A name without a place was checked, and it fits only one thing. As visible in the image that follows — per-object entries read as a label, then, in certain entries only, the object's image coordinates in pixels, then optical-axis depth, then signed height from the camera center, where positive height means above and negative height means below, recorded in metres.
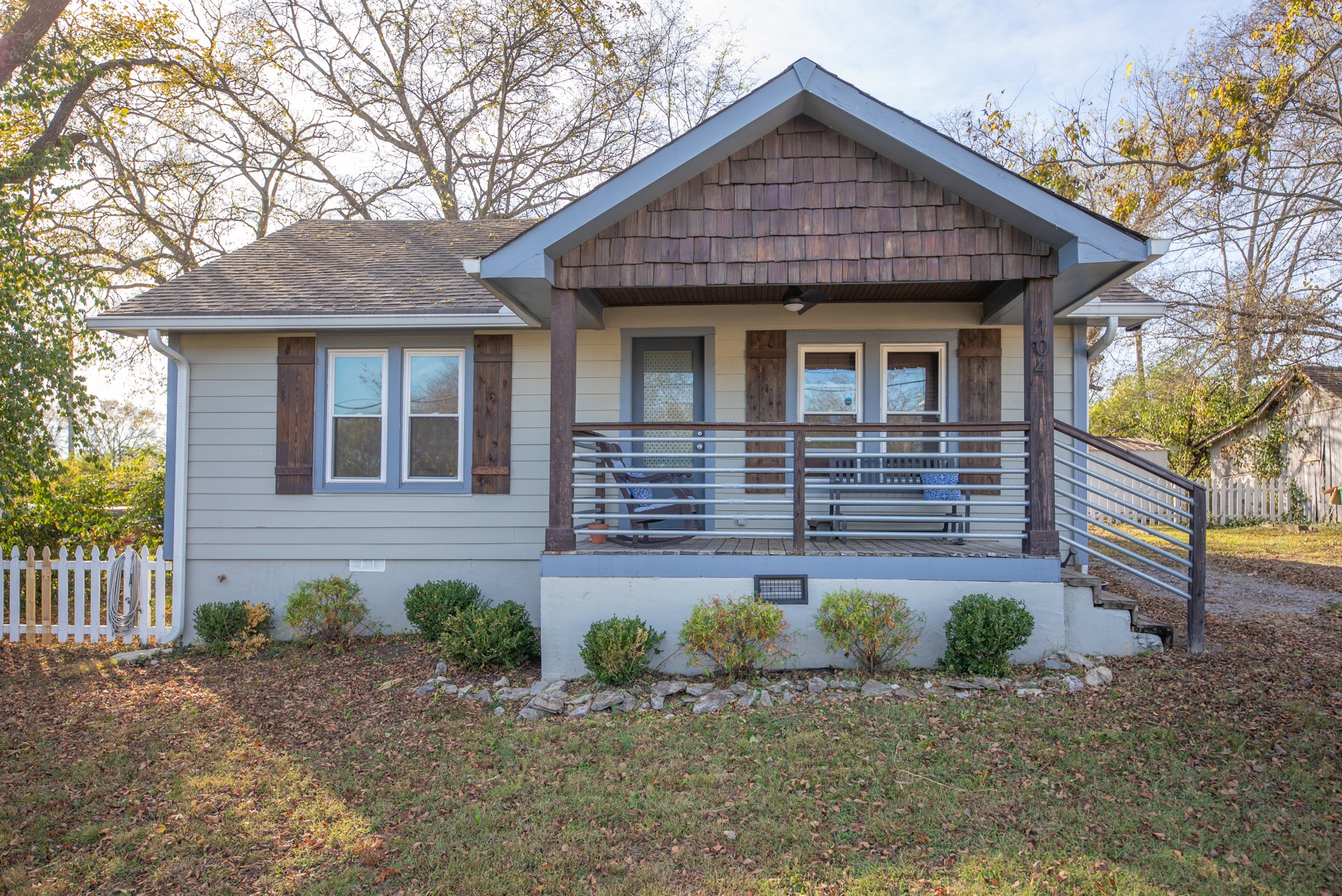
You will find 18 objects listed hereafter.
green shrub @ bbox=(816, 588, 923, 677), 5.52 -1.12
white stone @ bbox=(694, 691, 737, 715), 5.13 -1.55
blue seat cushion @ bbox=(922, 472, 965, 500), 7.43 -0.12
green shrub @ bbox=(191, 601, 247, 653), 7.39 -1.50
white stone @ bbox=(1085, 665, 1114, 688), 5.28 -1.40
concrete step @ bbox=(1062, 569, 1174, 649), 5.81 -0.99
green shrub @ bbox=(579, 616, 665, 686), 5.48 -1.29
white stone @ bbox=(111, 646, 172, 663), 7.14 -1.76
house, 7.39 +0.63
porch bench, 7.34 -0.10
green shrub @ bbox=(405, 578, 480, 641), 7.00 -1.24
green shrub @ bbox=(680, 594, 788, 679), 5.48 -1.16
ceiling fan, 7.07 +1.56
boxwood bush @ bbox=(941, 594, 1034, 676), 5.38 -1.12
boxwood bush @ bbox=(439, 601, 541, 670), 6.12 -1.35
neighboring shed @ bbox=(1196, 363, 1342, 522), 17.16 +0.82
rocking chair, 6.98 -0.27
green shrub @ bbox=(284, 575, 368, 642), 7.20 -1.34
